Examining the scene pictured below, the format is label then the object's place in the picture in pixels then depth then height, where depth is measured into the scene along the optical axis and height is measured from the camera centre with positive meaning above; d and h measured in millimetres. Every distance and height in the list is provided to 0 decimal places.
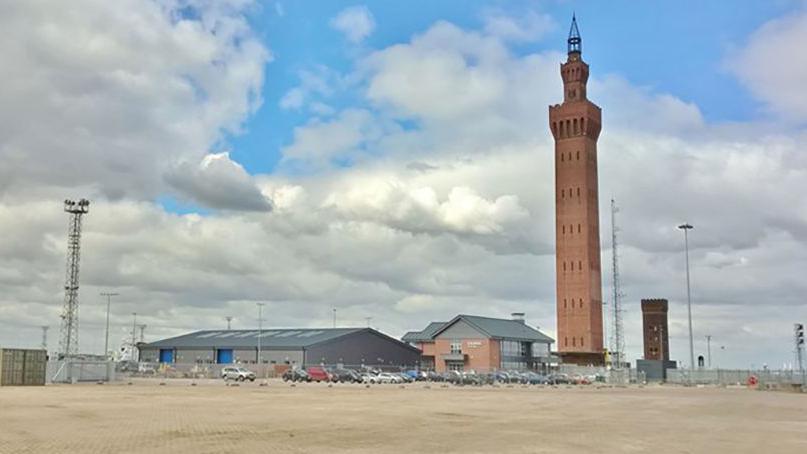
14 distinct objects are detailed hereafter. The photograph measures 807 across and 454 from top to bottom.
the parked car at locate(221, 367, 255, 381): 98188 -3514
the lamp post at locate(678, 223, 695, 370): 94144 -175
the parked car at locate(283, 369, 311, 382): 97750 -3670
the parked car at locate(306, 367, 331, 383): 97375 -3463
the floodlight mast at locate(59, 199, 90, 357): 102938 +9212
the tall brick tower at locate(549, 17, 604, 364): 136750 +18832
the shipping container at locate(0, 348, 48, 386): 68250 -2008
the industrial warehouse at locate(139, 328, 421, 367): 130500 -644
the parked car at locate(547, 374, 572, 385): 102562 -4118
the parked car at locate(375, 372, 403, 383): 97812 -3863
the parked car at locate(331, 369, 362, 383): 98188 -3773
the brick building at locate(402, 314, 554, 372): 133125 +27
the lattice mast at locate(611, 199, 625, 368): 137125 +4482
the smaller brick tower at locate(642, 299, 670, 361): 171000 +3793
